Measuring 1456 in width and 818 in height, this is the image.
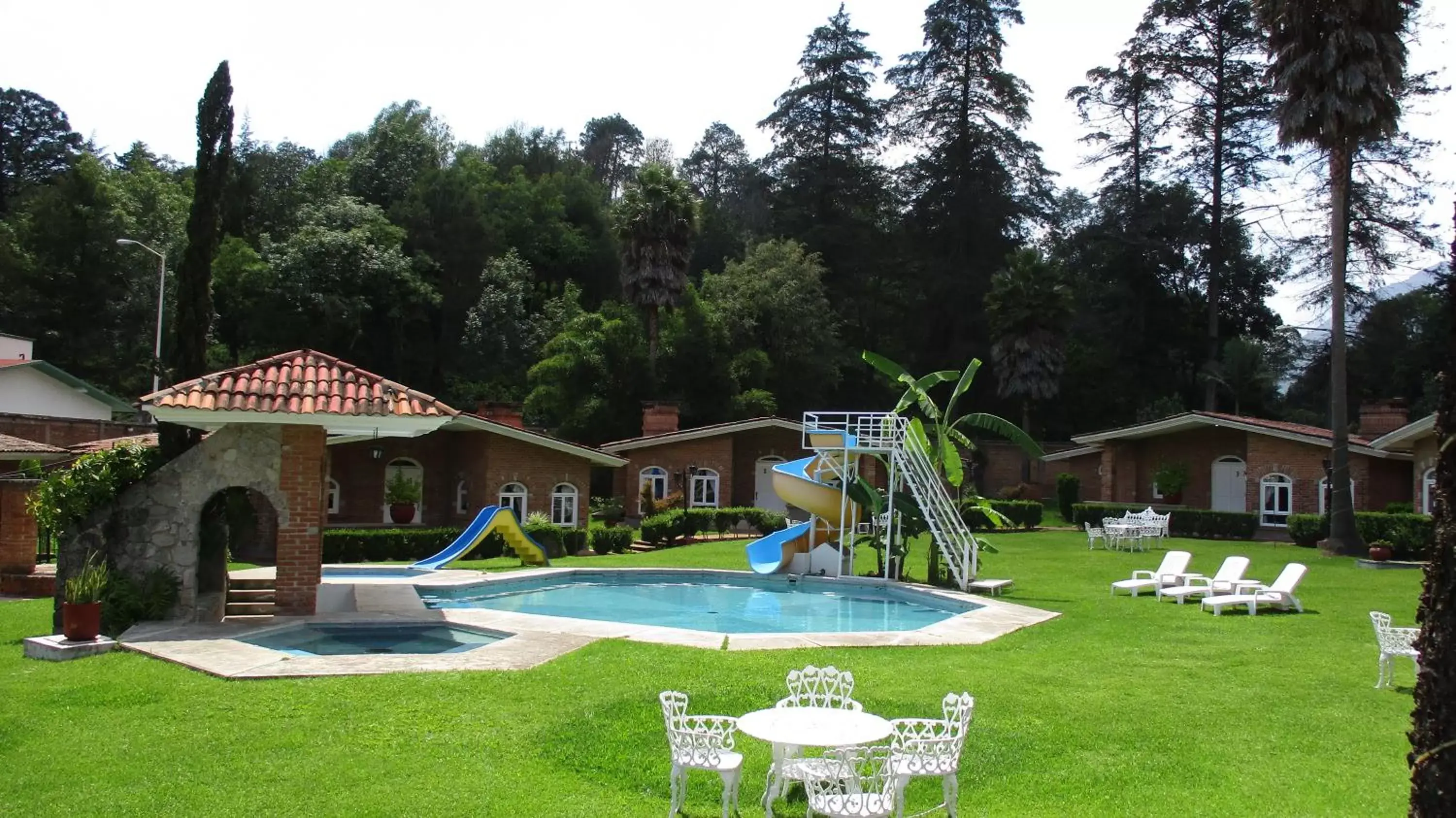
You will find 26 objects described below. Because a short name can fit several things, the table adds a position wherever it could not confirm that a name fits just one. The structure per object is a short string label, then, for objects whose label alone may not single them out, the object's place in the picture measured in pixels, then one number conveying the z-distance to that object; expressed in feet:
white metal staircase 64.95
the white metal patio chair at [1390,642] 33.53
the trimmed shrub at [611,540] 92.27
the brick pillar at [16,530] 56.54
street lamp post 105.09
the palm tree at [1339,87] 81.82
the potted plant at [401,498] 95.81
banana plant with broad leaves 67.82
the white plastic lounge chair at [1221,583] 55.62
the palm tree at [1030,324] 146.20
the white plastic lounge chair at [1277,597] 53.06
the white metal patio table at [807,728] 19.21
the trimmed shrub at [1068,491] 127.13
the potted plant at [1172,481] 115.65
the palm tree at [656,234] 134.31
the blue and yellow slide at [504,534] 72.49
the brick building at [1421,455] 90.48
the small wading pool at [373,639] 40.11
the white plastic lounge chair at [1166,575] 60.90
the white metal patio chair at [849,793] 17.42
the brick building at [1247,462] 104.68
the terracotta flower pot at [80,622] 35.35
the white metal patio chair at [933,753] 19.02
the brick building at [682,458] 120.47
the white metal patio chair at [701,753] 19.60
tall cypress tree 47.47
